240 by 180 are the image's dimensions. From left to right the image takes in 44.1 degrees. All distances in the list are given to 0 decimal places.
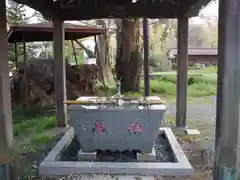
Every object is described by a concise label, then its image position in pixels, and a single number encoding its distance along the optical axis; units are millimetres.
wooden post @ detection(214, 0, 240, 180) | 2102
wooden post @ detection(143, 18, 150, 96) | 5809
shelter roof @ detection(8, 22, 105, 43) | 5941
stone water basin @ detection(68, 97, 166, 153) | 3404
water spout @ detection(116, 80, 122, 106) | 3526
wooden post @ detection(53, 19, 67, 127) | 5113
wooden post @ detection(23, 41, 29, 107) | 6673
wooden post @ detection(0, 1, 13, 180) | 2254
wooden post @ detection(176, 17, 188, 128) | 4961
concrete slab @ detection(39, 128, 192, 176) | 3234
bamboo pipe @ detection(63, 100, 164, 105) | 3533
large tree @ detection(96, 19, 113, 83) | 11570
